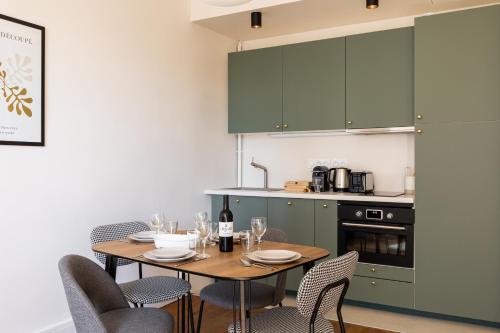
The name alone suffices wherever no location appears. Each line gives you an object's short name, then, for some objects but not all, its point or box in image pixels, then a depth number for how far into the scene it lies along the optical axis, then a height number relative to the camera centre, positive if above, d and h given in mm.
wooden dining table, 1809 -411
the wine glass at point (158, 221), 2545 -301
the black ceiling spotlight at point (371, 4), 3463 +1214
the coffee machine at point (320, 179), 4117 -106
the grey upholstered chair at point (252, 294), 2470 -702
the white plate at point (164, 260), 2014 -398
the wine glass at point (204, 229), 2285 -307
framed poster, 2662 +487
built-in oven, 3488 -495
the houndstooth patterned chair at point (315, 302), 1860 -555
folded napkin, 2271 -364
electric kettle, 4035 -104
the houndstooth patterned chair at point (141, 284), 2557 -694
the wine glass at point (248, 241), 2230 -359
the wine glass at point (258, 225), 2279 -284
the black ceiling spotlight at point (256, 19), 3889 +1225
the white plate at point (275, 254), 2009 -390
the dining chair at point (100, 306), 1786 -607
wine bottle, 2201 -286
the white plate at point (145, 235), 2543 -380
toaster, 3875 -124
